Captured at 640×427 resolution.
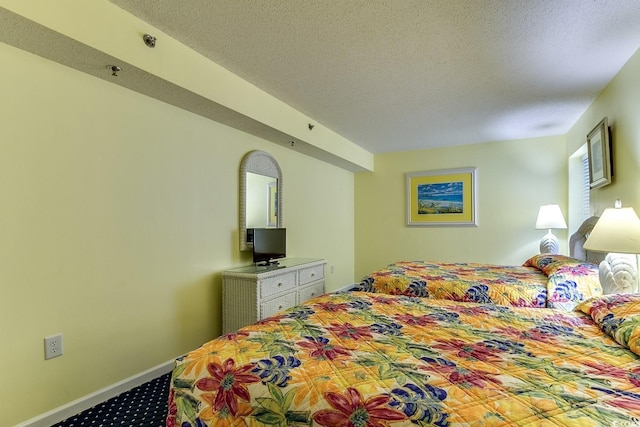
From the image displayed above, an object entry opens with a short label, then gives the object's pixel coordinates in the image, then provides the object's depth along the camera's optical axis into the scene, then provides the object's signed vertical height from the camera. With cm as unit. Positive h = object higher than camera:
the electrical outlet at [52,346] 182 -69
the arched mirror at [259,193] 315 +32
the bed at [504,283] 233 -49
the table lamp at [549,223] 393 -1
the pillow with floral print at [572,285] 228 -45
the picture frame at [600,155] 261 +58
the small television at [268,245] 311 -21
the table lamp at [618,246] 180 -13
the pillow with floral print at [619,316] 128 -43
